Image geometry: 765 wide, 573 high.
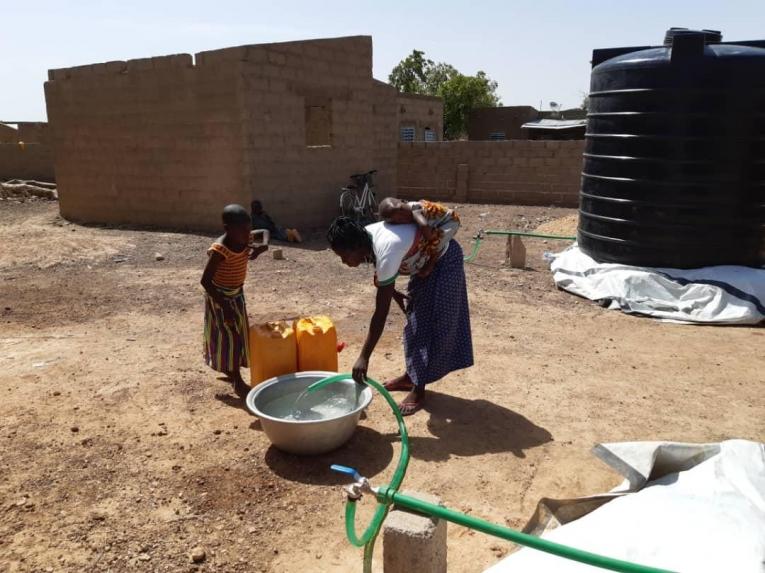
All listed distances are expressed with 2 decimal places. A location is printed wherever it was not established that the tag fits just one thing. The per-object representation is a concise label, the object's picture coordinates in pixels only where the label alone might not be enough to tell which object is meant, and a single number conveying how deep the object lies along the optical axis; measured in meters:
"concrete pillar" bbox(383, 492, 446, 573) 1.82
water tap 1.87
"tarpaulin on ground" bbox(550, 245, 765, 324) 5.53
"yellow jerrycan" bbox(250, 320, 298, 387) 3.31
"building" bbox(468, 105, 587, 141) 25.22
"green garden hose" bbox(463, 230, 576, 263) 7.67
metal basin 2.83
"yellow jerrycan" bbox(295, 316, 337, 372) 3.37
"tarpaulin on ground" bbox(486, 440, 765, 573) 1.83
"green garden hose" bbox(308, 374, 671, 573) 1.35
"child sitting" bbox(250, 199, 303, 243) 9.09
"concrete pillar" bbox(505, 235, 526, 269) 7.54
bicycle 10.52
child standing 3.39
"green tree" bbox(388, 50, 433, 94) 37.03
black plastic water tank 5.71
